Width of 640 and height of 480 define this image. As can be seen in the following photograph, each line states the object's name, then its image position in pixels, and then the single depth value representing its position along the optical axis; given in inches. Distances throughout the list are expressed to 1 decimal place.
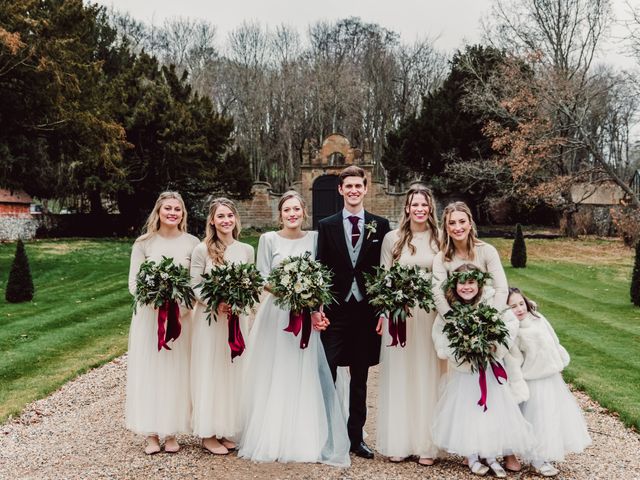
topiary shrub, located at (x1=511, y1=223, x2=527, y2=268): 772.5
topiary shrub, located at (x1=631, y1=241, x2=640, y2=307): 509.7
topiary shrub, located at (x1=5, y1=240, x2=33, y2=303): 529.3
